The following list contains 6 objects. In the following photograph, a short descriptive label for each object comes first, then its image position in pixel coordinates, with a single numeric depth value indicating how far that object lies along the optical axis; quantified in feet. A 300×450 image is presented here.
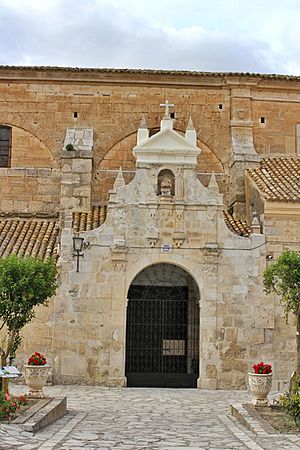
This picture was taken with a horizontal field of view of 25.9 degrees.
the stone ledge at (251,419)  35.15
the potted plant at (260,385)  42.94
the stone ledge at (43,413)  34.22
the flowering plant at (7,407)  34.91
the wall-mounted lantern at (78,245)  58.65
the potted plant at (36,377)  44.16
